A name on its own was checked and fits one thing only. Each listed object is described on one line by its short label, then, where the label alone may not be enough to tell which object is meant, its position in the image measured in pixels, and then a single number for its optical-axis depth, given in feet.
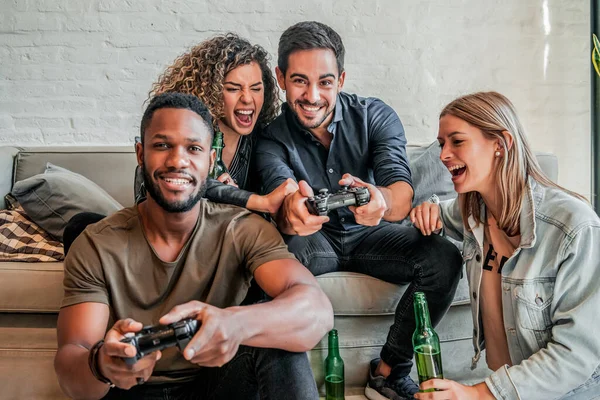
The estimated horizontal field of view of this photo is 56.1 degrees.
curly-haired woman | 5.82
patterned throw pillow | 5.90
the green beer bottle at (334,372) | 5.23
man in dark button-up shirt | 5.07
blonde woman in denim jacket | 3.82
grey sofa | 5.30
